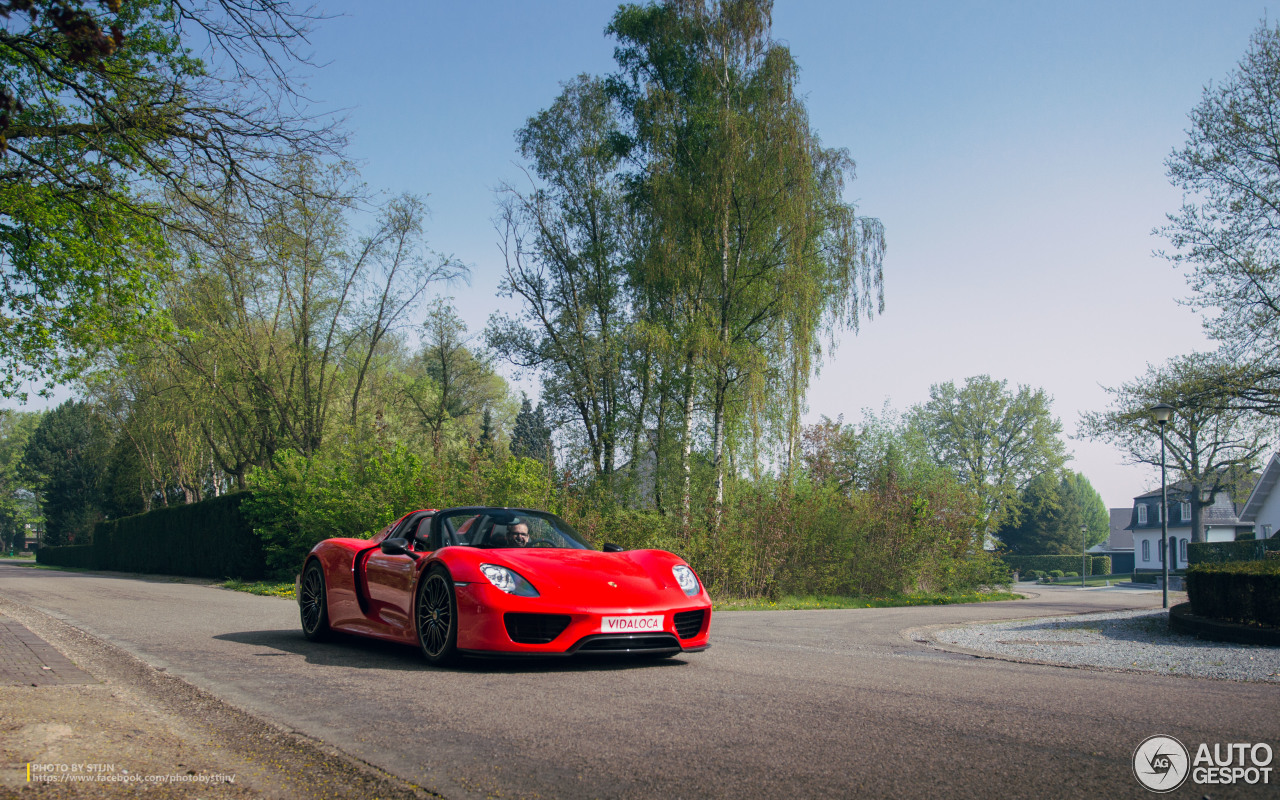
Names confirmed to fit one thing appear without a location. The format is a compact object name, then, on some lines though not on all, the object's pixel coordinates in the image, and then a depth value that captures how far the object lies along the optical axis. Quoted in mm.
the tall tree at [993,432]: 65625
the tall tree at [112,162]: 8484
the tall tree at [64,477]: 73856
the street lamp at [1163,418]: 19000
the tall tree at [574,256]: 25828
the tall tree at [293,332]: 25750
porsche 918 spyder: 5574
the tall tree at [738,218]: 20453
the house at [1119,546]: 84875
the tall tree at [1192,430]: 20438
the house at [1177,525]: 58062
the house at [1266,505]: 49684
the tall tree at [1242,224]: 19297
